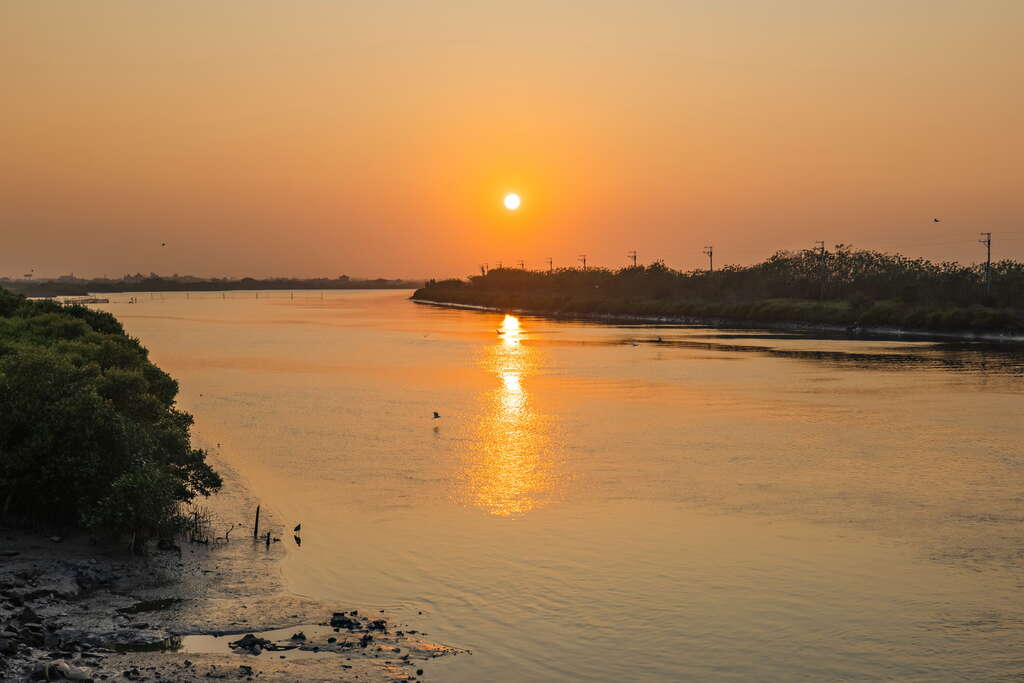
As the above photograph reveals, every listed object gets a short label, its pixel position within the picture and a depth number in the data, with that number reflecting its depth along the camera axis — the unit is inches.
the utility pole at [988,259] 4779.0
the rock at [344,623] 607.5
